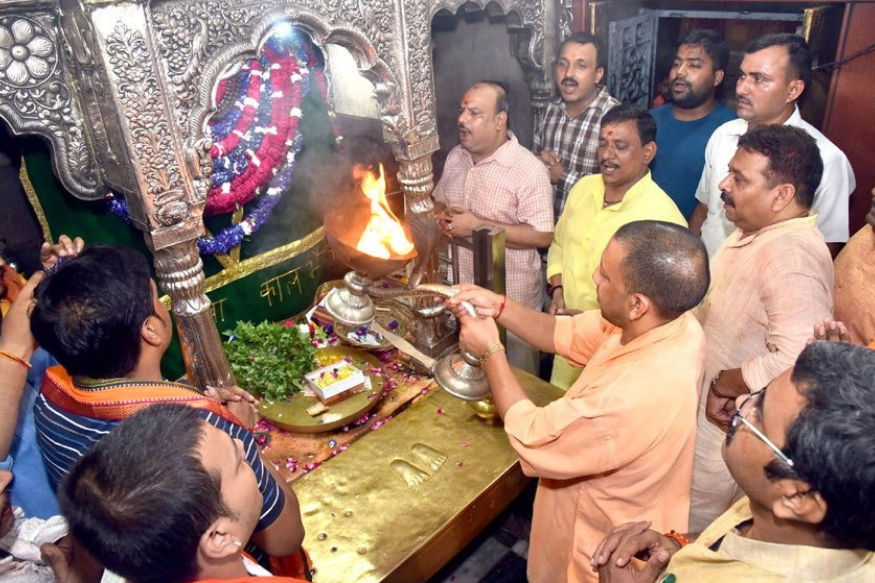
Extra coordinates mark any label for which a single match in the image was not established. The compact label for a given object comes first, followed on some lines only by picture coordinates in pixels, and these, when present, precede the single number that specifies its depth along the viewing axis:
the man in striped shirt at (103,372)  1.81
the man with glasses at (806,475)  1.18
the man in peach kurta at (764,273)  2.47
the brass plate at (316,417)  3.28
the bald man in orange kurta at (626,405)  1.97
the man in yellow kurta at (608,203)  3.41
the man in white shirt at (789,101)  3.47
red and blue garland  3.93
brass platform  2.55
